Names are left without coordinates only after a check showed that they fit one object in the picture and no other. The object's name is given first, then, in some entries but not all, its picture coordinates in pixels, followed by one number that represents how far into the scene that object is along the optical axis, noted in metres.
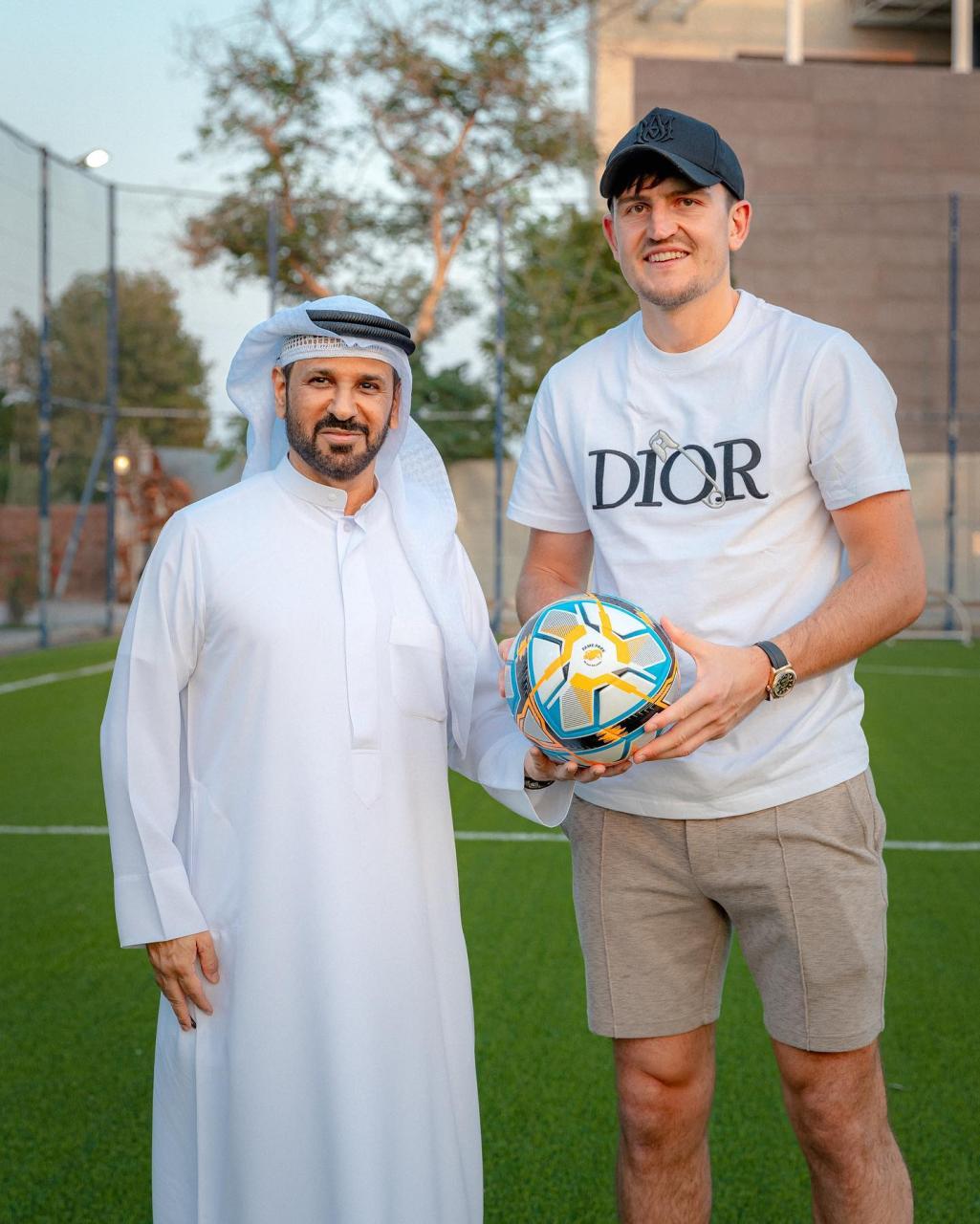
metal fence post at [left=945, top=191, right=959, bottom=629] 15.06
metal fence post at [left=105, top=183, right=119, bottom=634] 14.41
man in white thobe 2.31
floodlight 13.61
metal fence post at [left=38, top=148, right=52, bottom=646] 12.79
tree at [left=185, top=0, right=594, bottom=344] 16.94
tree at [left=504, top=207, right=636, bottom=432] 16.61
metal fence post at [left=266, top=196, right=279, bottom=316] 15.84
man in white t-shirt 2.24
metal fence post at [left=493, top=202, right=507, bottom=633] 15.21
